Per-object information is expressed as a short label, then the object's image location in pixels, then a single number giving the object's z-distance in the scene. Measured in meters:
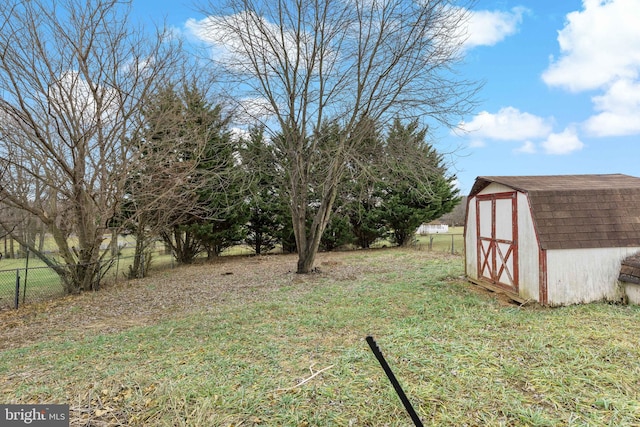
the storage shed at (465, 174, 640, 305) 5.33
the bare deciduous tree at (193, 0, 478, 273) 8.59
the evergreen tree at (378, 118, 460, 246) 15.64
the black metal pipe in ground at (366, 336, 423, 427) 1.41
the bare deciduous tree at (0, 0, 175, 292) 6.97
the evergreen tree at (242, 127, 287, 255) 13.02
